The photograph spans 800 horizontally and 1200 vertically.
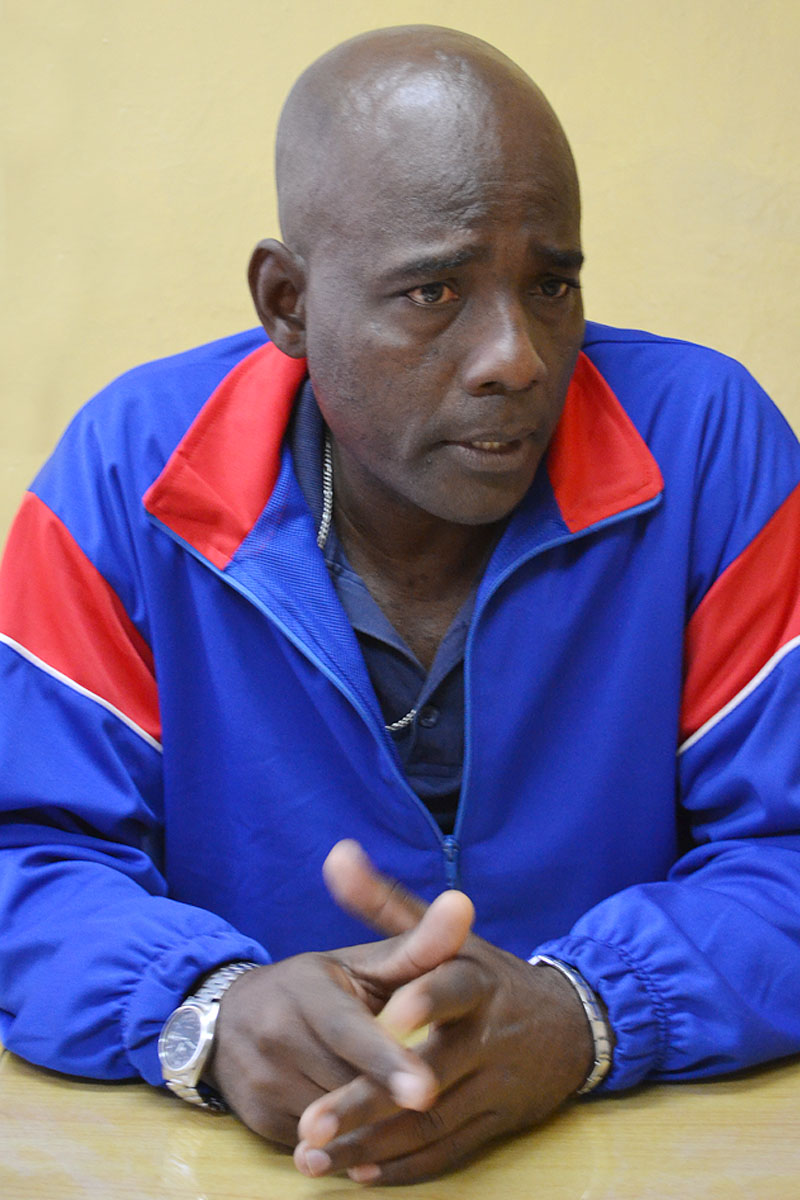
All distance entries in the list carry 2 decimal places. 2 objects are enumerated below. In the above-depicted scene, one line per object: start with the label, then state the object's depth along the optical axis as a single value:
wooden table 1.52
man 1.61
